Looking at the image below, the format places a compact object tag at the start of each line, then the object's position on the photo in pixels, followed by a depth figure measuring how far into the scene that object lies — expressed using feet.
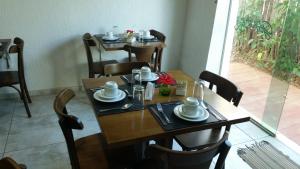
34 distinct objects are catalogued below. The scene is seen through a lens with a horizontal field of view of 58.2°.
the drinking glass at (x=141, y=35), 10.07
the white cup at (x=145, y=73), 6.15
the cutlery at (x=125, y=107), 4.91
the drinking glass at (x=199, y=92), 5.51
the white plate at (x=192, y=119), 4.66
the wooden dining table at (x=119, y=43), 9.15
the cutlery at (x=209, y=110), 4.84
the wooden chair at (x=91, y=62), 9.39
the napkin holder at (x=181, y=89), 5.59
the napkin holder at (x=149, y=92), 5.35
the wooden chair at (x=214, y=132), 5.49
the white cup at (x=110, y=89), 5.16
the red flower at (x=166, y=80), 6.08
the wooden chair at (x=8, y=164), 2.87
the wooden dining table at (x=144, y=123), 4.16
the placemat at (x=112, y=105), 4.80
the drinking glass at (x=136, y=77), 6.02
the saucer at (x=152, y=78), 6.09
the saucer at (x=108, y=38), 9.82
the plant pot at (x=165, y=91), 5.55
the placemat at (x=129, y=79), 6.03
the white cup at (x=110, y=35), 9.88
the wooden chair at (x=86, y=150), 4.42
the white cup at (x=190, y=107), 4.68
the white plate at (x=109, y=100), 5.09
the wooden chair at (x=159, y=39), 9.79
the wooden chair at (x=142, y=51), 8.71
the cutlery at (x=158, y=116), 4.57
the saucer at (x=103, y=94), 5.15
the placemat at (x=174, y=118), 4.48
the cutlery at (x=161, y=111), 4.66
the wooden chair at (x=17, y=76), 8.32
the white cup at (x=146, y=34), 10.26
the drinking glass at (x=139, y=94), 5.24
